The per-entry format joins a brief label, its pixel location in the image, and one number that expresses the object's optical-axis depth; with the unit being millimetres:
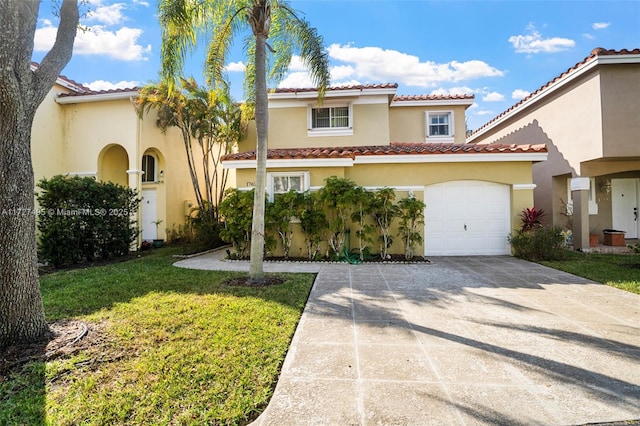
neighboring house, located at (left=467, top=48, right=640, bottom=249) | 10703
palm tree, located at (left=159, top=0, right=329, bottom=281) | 6961
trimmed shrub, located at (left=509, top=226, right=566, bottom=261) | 9906
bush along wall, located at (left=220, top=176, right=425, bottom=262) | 9969
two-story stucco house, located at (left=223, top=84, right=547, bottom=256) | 10703
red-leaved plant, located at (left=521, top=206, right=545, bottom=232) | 10555
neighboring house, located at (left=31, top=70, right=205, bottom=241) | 13180
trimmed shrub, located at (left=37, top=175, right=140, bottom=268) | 9562
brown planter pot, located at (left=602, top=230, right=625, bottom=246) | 12641
